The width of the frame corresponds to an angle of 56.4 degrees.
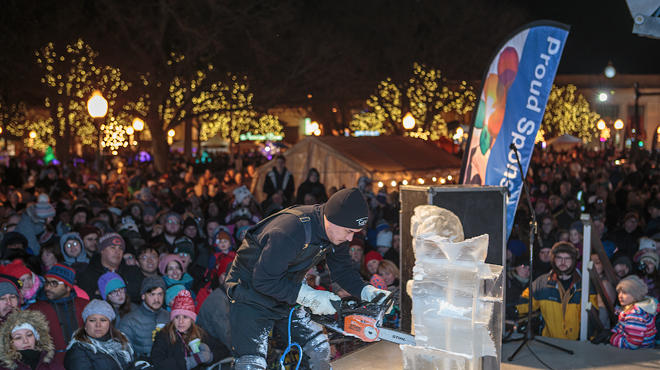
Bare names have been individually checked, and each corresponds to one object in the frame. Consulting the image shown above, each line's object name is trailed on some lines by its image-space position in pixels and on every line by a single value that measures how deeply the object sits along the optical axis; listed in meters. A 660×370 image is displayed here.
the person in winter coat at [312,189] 12.98
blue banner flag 6.78
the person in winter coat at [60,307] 5.74
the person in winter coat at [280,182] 13.81
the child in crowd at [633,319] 6.10
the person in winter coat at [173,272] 7.24
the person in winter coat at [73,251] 7.85
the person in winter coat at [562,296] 6.77
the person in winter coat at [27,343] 4.75
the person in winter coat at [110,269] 7.02
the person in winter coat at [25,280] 6.29
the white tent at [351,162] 16.80
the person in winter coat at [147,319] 5.84
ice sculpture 4.02
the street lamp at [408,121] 16.05
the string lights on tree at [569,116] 49.12
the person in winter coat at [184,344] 5.46
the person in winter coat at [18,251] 7.59
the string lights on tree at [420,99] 32.09
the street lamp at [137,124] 22.61
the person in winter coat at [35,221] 9.20
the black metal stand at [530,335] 5.88
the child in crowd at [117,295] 6.24
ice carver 3.95
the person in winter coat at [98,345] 5.09
